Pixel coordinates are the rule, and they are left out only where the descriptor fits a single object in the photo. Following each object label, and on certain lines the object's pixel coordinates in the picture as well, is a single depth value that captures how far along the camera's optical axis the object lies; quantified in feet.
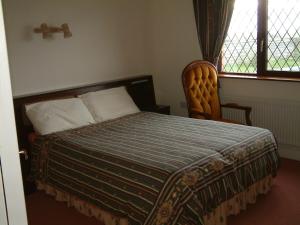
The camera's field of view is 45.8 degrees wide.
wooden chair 12.21
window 11.84
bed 7.20
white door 2.65
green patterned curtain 12.70
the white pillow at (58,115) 10.61
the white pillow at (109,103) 11.96
